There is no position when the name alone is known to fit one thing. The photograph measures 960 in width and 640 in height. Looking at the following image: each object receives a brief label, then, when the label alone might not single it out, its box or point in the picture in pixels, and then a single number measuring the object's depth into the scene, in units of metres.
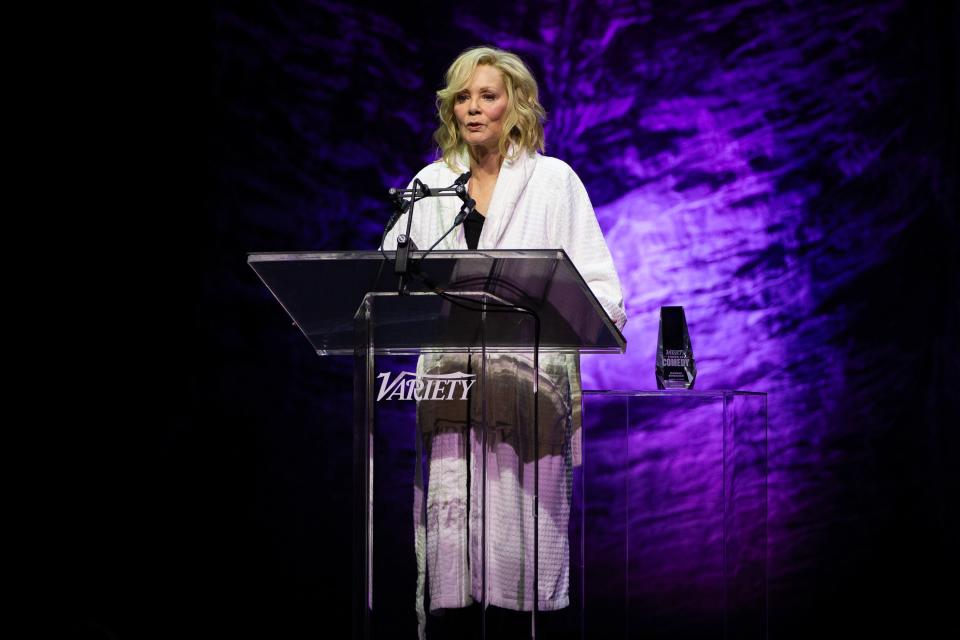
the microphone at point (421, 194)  10.20
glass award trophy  10.97
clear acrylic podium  10.04
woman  10.06
